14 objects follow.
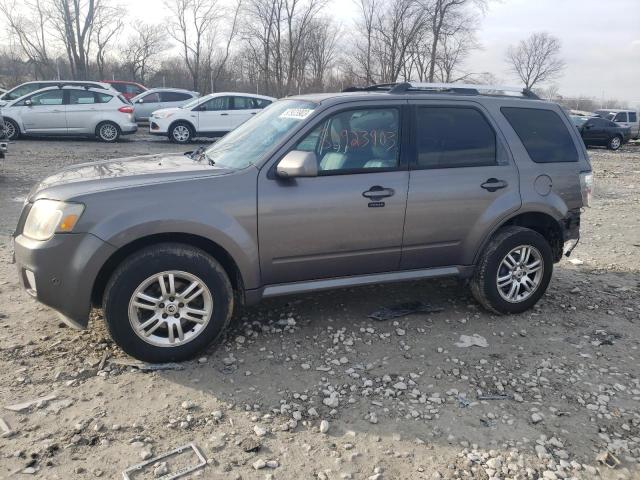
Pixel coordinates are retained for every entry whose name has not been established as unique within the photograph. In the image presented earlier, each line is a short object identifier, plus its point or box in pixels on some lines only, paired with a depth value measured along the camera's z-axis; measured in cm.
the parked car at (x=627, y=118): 2461
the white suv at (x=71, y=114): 1499
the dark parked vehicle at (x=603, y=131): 2270
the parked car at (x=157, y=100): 2011
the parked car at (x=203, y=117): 1627
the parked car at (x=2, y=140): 928
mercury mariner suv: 328
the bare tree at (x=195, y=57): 4353
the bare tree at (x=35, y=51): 4162
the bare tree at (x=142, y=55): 5006
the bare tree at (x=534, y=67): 6638
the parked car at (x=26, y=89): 1566
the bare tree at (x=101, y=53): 4445
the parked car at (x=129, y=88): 2515
